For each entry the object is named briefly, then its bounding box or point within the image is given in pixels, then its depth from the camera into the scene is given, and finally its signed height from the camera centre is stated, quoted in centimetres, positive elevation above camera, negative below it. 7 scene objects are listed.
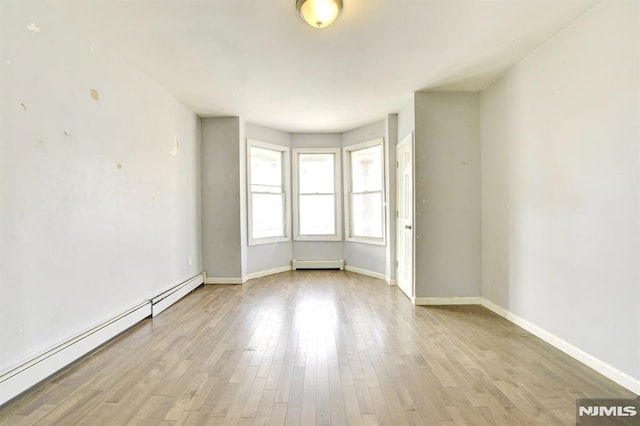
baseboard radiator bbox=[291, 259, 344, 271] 547 -100
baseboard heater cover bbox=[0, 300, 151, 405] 176 -99
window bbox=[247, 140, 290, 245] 499 +28
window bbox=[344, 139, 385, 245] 489 +26
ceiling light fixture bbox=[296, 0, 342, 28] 198 +131
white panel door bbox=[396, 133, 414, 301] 376 -11
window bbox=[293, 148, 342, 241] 550 +22
